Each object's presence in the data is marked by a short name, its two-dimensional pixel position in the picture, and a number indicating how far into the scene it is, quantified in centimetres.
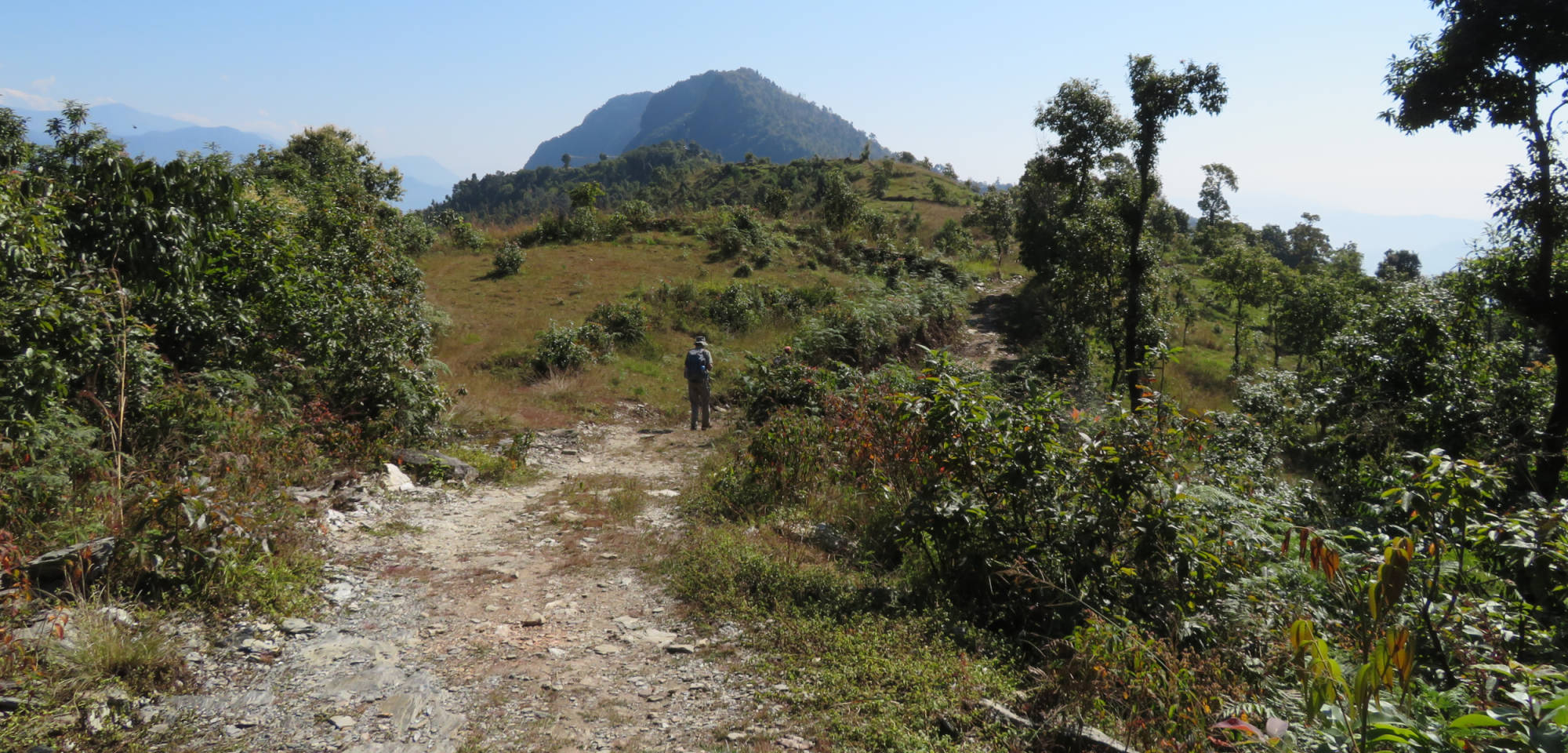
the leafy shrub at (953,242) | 4194
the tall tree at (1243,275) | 3195
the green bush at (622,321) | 1853
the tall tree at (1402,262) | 5847
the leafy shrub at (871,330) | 1731
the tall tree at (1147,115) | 1669
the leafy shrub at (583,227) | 3106
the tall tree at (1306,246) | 6191
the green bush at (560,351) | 1568
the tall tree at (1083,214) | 1948
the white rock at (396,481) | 819
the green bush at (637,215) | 3391
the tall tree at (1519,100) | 821
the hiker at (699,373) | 1281
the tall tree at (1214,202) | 6780
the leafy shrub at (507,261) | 2470
